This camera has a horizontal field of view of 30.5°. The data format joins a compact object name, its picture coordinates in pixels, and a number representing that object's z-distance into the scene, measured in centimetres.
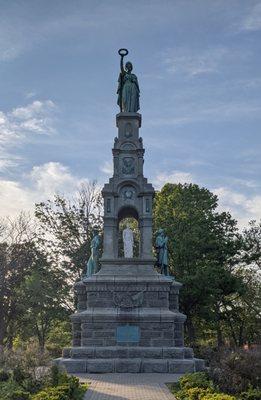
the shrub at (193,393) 1170
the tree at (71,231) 3744
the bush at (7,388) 1157
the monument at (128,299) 1991
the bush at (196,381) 1297
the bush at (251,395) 1123
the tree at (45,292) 3650
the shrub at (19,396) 1140
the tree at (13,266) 4078
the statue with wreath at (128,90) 2581
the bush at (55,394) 1077
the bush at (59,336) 3470
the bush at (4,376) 1589
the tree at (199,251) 3183
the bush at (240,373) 1312
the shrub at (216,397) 1044
